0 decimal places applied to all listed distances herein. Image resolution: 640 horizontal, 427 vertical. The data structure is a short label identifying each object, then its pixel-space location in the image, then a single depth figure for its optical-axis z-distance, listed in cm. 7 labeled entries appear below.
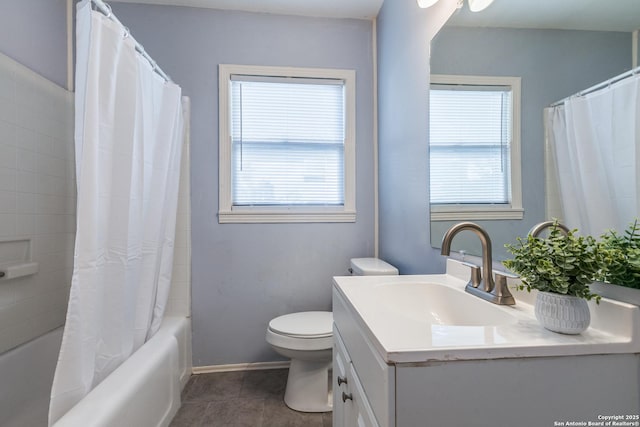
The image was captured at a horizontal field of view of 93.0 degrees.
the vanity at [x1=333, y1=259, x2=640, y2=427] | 53
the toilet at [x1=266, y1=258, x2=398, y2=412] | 157
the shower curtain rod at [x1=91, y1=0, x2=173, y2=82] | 116
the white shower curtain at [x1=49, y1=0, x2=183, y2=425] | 108
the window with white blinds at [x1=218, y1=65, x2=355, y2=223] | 207
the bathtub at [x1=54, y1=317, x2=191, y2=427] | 96
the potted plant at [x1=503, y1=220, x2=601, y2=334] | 59
